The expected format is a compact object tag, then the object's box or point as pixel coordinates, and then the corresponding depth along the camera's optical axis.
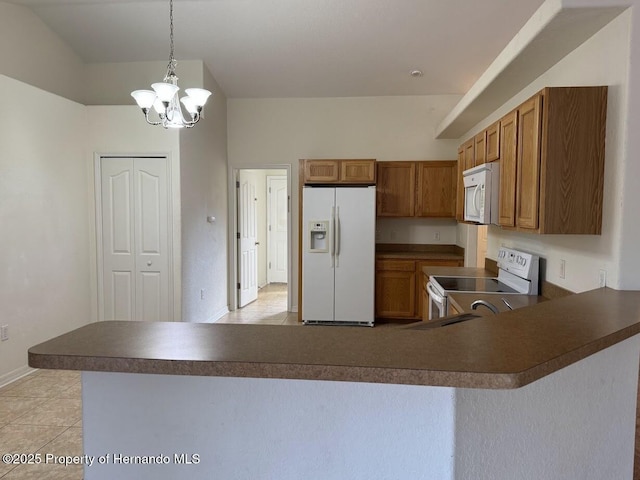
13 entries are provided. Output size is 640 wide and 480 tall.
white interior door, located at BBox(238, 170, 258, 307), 5.95
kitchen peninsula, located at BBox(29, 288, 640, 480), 1.04
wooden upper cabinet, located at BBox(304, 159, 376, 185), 5.16
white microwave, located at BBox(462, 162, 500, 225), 3.02
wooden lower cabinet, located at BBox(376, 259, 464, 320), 5.12
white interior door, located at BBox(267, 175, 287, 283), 7.78
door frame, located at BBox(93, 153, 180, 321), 4.27
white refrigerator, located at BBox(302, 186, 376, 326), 4.97
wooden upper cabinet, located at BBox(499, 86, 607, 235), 2.11
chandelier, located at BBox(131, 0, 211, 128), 2.76
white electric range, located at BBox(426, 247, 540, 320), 2.84
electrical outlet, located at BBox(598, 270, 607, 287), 2.08
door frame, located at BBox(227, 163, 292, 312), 5.68
